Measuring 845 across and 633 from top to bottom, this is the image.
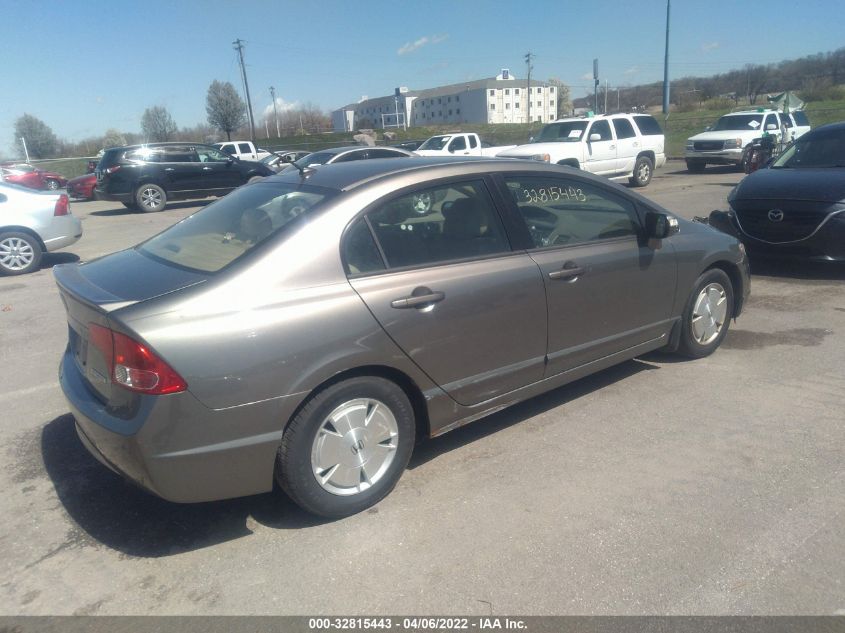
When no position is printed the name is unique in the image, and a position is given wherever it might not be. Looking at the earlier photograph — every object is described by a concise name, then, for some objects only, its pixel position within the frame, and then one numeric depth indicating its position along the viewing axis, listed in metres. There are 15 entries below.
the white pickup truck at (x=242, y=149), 29.75
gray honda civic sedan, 2.71
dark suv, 17.50
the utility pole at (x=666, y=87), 34.58
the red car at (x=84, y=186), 23.85
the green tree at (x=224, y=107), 64.88
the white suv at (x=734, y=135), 21.80
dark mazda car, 6.86
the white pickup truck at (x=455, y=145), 21.91
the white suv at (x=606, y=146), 16.55
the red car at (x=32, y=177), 21.59
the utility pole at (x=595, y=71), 37.07
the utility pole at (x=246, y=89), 55.72
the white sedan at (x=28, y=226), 9.58
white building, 106.38
